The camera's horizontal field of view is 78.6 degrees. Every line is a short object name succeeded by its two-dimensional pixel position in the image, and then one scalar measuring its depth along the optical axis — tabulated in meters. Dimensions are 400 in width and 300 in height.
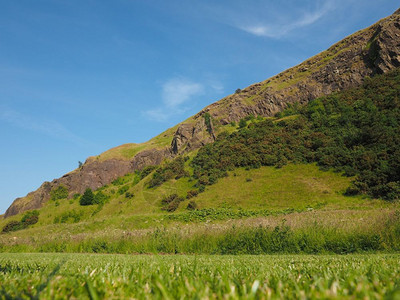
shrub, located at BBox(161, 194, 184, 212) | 40.45
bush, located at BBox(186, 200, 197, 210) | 37.94
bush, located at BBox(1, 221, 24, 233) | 55.38
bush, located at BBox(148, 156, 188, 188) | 51.44
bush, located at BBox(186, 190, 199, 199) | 42.06
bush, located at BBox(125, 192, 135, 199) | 51.96
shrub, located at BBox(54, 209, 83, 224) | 56.00
